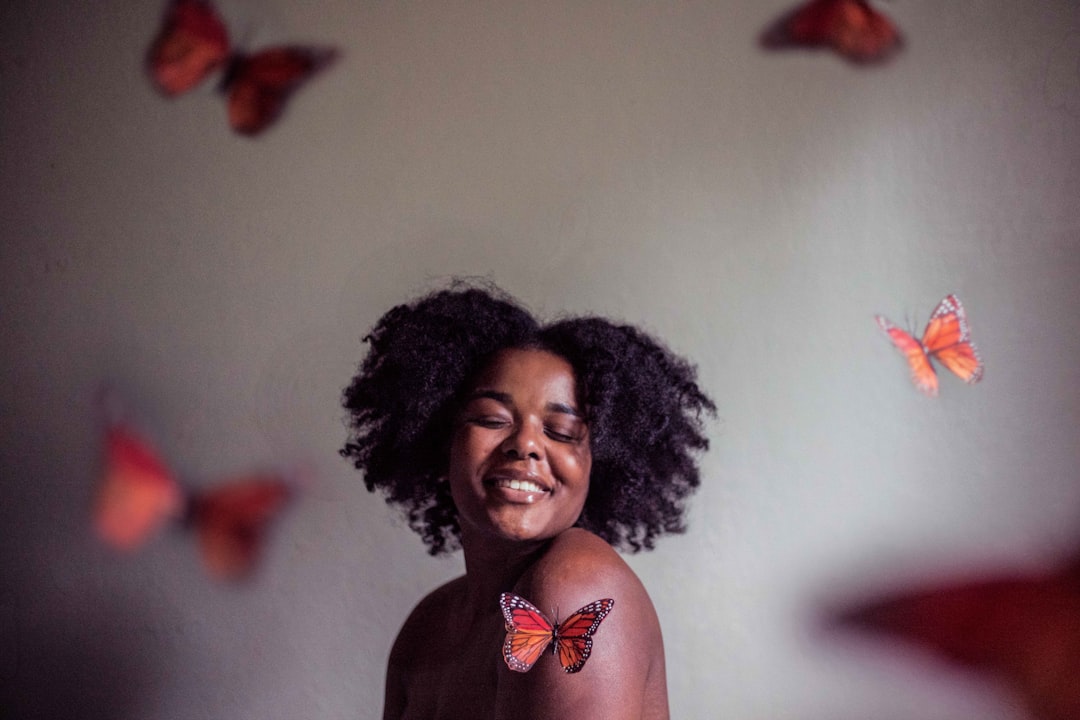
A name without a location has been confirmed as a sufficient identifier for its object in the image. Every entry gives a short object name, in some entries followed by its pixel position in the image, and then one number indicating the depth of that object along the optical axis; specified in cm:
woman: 113
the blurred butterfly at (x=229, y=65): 190
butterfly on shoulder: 104
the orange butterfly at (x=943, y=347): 146
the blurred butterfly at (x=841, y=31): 164
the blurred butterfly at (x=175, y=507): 182
